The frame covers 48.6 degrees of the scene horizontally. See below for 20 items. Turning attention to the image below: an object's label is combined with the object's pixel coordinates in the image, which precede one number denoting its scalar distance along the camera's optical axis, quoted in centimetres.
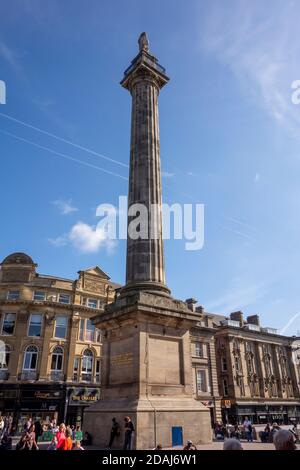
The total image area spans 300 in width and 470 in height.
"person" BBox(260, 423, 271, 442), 1941
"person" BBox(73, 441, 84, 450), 916
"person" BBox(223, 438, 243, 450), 372
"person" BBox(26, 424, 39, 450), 1114
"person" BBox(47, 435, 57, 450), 1221
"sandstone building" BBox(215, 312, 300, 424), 4656
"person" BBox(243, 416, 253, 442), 2099
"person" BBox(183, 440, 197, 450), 835
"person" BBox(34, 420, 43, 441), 1861
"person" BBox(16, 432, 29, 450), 1108
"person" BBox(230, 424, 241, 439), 2423
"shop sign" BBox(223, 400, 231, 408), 4409
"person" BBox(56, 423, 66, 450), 982
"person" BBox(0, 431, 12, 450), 1277
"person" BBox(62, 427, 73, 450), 952
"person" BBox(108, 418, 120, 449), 1008
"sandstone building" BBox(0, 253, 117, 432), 3288
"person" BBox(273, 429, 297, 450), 361
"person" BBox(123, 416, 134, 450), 919
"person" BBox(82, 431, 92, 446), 1118
